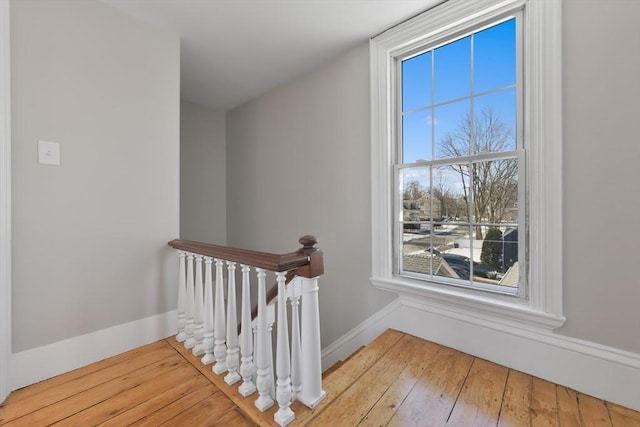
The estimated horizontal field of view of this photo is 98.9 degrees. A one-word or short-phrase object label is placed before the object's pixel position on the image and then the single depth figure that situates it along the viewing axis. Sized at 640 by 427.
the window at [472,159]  1.46
